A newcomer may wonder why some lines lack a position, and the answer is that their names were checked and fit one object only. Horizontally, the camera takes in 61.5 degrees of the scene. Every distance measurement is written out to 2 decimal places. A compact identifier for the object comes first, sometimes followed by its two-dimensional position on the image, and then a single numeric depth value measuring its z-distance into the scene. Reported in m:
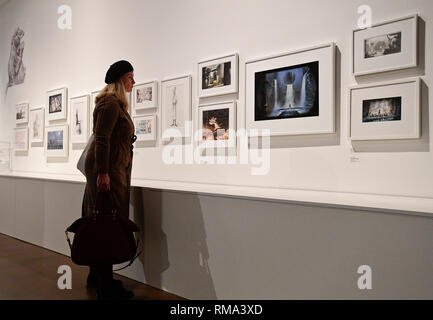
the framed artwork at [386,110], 2.42
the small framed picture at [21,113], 6.49
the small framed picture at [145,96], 4.25
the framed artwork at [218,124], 3.46
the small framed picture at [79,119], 5.19
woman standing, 2.91
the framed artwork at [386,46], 2.43
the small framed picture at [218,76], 3.43
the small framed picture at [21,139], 6.46
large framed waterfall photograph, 2.83
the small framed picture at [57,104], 5.59
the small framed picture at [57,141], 5.52
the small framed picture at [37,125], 6.09
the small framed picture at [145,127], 4.24
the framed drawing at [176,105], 3.87
